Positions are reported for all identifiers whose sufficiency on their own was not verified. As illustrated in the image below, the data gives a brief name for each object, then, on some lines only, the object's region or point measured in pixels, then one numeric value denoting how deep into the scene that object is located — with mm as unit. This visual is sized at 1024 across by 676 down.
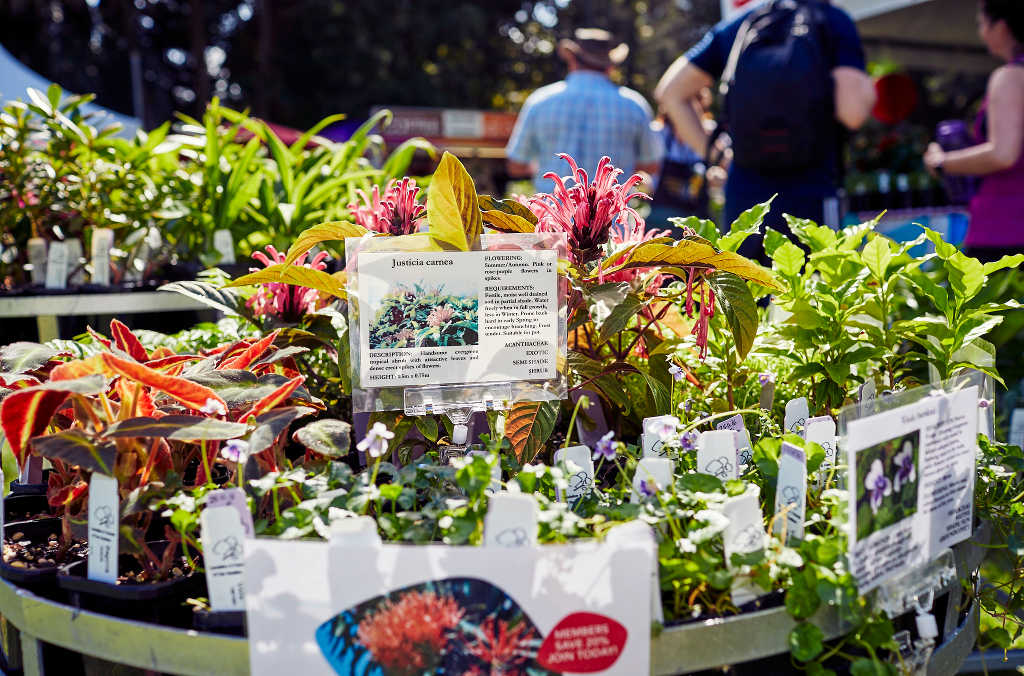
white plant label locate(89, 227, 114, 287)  1931
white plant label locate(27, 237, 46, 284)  2062
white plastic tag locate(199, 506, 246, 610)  762
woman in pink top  2457
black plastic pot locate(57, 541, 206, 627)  789
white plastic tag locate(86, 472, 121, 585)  815
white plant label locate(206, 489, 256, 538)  775
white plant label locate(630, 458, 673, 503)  857
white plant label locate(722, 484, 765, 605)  777
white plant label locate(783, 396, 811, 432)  1092
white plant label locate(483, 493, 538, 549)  725
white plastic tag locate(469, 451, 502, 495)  881
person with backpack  2363
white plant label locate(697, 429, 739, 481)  915
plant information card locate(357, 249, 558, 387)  979
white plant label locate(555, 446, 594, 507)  953
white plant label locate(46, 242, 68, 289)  1951
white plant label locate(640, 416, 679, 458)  963
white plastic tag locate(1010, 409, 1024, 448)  1646
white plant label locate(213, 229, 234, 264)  2039
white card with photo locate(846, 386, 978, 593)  749
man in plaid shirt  3475
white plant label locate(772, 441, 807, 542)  845
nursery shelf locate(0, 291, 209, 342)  1899
